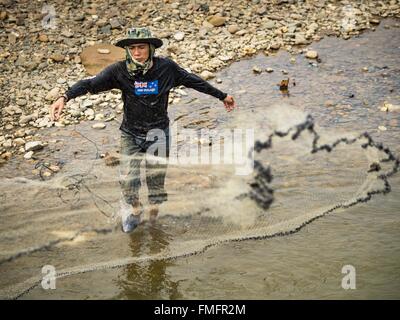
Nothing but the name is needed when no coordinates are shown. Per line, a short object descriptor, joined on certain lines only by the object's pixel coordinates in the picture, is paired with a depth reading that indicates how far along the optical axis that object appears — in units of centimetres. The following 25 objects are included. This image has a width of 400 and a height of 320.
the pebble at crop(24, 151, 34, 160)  1216
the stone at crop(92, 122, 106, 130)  1349
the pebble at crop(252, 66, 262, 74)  1619
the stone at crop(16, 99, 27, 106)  1441
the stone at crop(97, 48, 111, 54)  1652
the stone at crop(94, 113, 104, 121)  1398
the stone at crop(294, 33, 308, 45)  1786
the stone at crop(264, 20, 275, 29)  1844
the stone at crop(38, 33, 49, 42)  1723
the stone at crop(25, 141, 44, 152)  1239
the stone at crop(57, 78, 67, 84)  1544
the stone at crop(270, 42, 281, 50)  1753
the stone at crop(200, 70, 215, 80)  1580
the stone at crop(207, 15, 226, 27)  1839
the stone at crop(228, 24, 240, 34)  1814
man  797
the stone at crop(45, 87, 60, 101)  1468
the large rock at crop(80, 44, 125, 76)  1600
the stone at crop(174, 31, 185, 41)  1775
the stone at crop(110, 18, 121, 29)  1811
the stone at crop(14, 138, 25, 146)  1272
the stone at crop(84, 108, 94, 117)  1414
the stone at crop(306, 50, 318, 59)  1689
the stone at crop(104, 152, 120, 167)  1183
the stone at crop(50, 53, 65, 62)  1644
